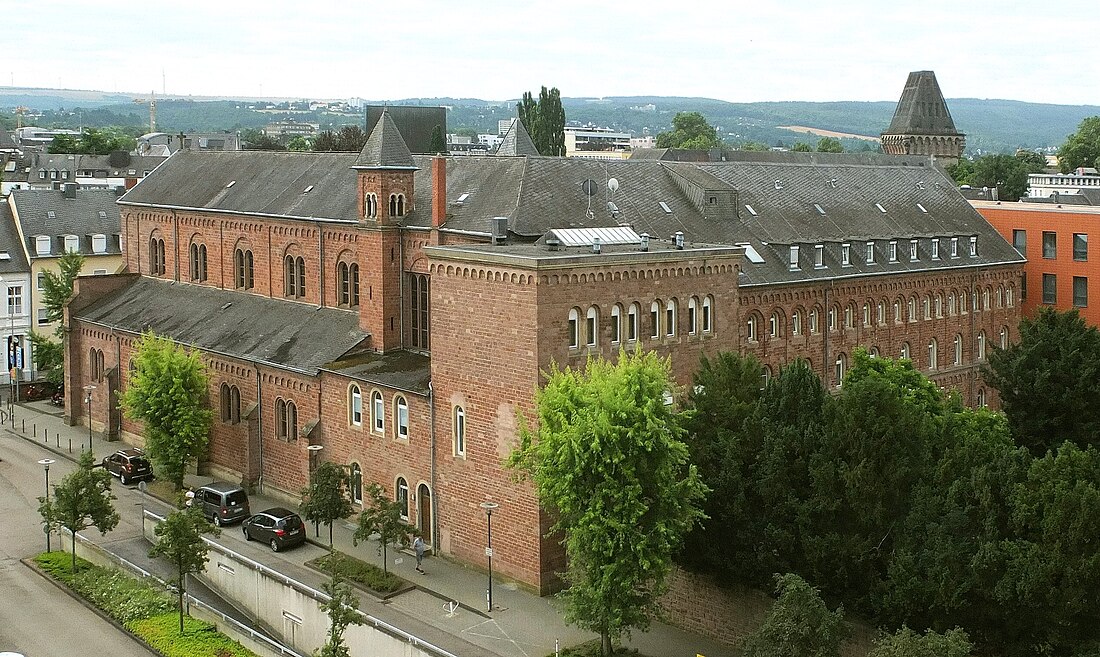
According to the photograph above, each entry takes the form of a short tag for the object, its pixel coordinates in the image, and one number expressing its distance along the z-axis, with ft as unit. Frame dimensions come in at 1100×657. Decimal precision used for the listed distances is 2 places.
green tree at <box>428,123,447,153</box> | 393.09
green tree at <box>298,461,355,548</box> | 149.28
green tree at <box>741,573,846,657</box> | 99.19
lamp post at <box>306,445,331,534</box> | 159.94
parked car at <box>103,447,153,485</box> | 185.92
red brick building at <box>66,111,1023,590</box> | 139.33
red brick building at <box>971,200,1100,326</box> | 226.38
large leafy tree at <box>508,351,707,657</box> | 114.52
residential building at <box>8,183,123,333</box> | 274.57
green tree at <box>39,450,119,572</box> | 146.10
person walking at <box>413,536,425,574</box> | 145.18
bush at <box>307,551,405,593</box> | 138.00
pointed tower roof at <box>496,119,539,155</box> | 230.25
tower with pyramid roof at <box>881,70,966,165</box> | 476.95
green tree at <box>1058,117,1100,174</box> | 558.15
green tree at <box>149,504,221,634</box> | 128.26
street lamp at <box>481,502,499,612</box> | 132.29
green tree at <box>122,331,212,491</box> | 179.52
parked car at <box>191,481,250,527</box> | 164.25
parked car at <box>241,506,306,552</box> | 153.69
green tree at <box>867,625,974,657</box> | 92.22
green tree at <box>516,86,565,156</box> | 427.33
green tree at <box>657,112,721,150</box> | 620.32
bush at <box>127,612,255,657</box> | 121.29
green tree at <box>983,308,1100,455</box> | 150.30
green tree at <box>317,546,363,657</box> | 107.86
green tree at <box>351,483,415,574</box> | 139.44
